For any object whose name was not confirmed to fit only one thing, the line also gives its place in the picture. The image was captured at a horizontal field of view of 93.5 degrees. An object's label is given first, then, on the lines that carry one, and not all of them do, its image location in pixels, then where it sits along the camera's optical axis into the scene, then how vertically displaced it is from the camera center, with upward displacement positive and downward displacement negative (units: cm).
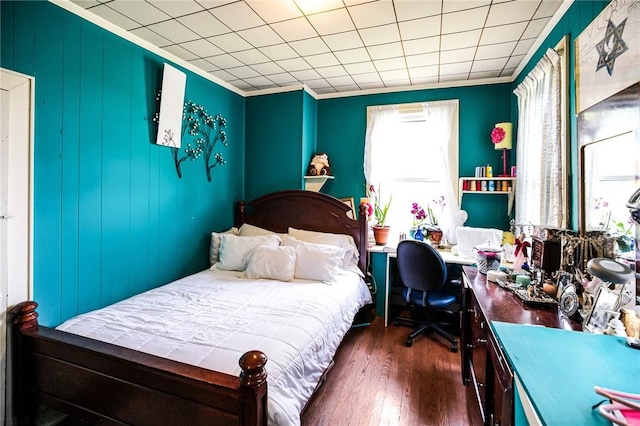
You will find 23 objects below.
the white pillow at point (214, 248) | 316 -42
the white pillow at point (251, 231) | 336 -25
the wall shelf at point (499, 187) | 301 +25
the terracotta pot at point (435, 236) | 331 -28
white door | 162 +4
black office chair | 264 -62
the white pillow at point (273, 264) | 268 -50
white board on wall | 257 +90
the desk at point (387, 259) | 315 -52
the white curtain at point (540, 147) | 192 +48
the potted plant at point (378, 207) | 359 +4
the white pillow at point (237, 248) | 295 -39
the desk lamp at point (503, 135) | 299 +76
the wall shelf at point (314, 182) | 363 +33
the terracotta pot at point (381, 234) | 343 -27
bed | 120 -70
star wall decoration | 132 +77
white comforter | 142 -69
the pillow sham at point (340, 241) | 310 -33
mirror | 126 +25
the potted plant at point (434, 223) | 332 -14
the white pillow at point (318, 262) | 268 -47
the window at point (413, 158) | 336 +62
